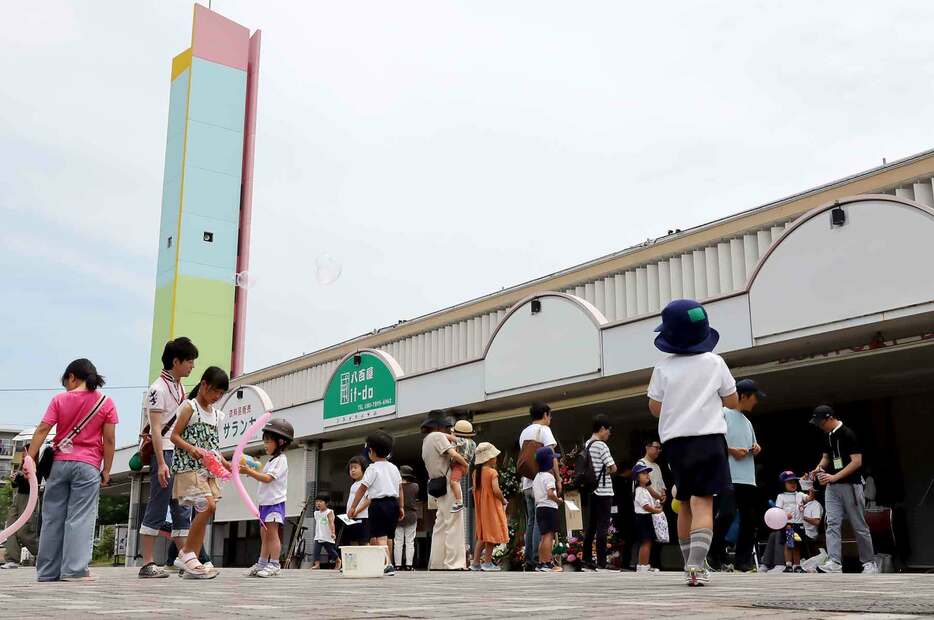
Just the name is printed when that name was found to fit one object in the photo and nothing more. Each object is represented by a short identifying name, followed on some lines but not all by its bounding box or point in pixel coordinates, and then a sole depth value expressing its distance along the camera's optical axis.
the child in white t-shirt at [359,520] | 8.88
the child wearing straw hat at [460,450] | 9.46
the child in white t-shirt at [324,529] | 14.32
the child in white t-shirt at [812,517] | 10.65
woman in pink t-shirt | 6.27
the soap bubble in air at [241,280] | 27.68
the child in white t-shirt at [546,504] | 9.01
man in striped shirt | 9.37
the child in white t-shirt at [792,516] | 10.51
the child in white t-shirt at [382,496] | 8.27
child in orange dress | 9.77
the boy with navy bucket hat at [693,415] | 4.92
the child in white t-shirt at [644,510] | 9.66
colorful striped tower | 30.20
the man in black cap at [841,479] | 8.16
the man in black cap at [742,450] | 7.43
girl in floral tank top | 6.45
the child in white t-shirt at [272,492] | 7.32
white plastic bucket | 7.29
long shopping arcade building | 9.42
